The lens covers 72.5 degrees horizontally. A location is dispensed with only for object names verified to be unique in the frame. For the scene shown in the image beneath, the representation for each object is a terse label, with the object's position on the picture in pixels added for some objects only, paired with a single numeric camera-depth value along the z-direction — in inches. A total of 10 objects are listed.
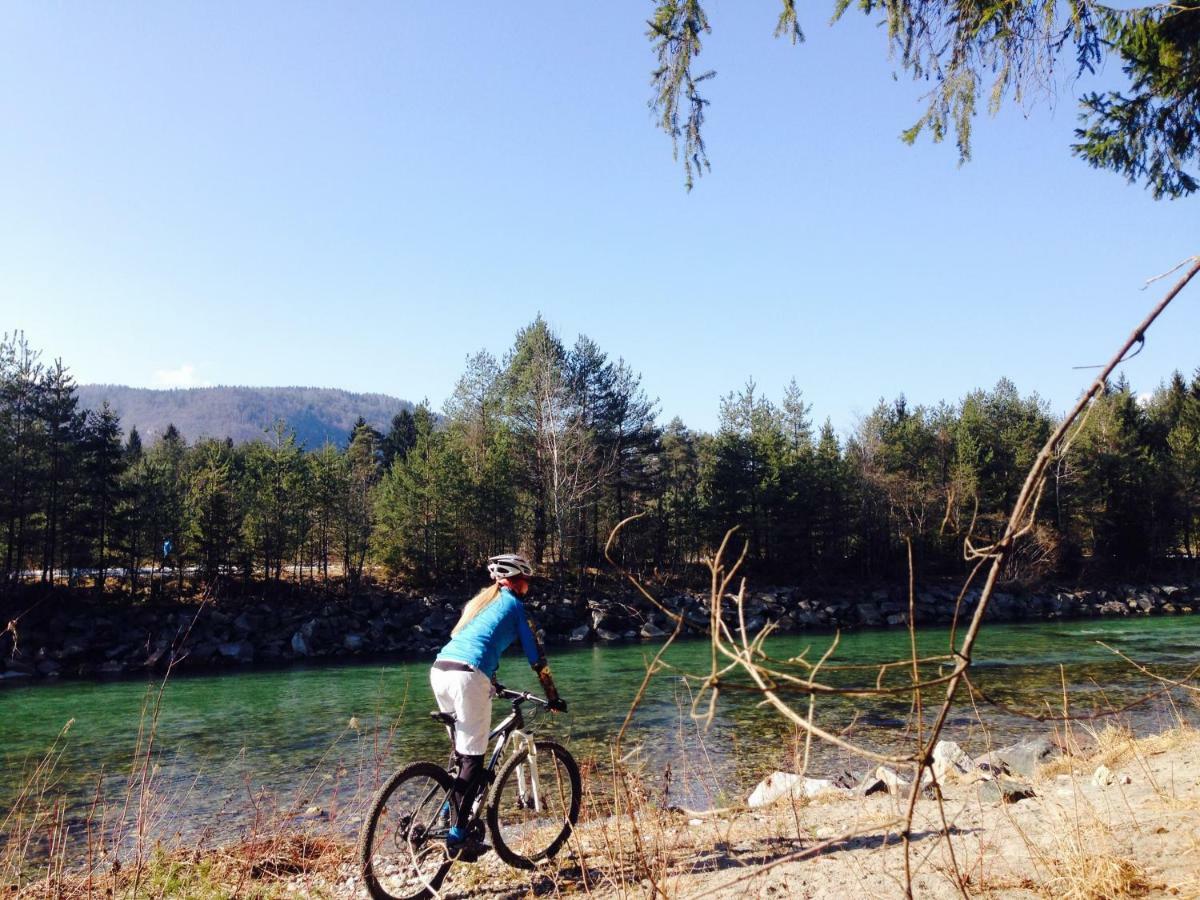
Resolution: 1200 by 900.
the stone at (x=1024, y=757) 350.3
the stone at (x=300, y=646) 1218.6
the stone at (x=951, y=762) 345.7
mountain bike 199.3
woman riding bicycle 207.0
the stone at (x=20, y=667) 1025.5
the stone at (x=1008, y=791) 277.7
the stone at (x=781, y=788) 331.5
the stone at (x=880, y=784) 321.4
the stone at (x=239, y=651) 1176.8
